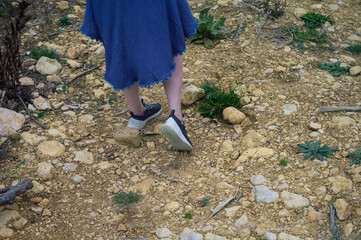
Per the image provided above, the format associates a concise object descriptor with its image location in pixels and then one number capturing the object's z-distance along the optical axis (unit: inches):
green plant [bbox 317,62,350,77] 140.6
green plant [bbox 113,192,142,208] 99.1
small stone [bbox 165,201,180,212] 97.7
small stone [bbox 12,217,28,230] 88.6
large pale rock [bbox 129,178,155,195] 103.8
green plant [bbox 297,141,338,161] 106.8
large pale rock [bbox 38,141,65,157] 112.9
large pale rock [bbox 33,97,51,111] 132.3
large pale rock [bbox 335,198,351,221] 89.3
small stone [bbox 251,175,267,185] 102.3
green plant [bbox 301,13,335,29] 167.2
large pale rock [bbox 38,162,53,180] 104.7
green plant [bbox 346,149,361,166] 103.2
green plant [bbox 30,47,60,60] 155.5
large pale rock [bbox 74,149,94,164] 113.5
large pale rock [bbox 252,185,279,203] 97.3
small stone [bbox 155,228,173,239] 90.4
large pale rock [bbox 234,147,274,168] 110.2
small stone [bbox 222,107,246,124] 122.7
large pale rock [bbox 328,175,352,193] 96.9
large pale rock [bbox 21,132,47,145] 116.3
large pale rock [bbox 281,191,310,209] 94.3
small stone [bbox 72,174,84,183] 106.0
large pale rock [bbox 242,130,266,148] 114.8
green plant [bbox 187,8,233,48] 164.9
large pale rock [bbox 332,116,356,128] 116.6
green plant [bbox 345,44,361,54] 152.3
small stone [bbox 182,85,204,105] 133.9
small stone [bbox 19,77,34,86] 142.3
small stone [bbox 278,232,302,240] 86.4
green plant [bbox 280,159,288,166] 105.9
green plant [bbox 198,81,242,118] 127.6
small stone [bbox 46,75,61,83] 146.3
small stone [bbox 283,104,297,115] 125.4
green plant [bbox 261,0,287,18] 173.5
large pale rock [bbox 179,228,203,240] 89.4
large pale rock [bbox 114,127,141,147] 118.3
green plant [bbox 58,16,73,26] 181.5
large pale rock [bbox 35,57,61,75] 149.7
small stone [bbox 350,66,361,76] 139.6
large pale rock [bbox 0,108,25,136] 118.0
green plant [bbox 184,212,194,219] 94.8
